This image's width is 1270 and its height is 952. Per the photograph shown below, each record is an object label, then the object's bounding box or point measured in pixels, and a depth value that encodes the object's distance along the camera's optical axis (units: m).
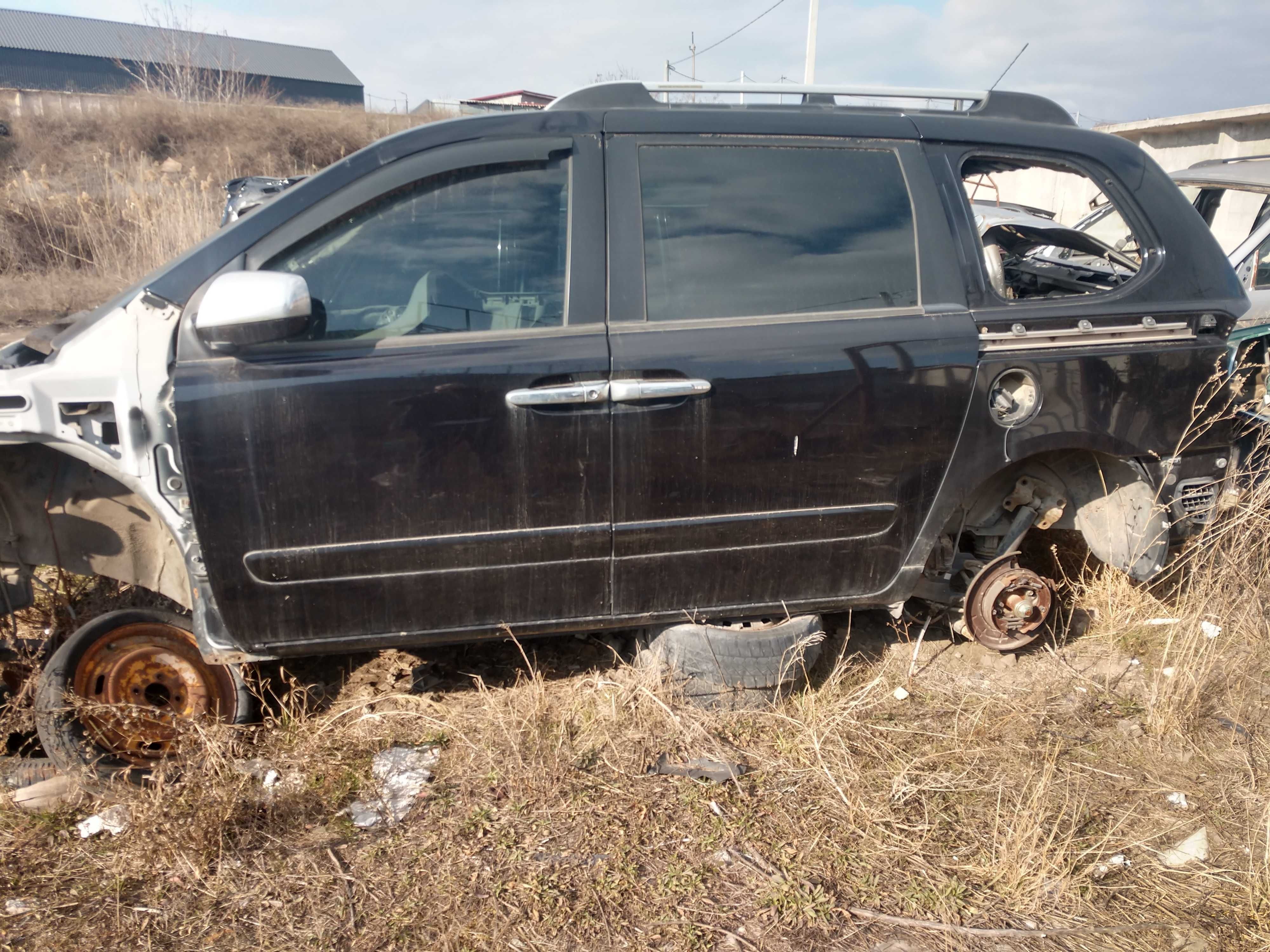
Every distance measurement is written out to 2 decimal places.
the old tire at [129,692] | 2.77
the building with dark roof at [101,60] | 45.59
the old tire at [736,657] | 3.01
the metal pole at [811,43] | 14.88
